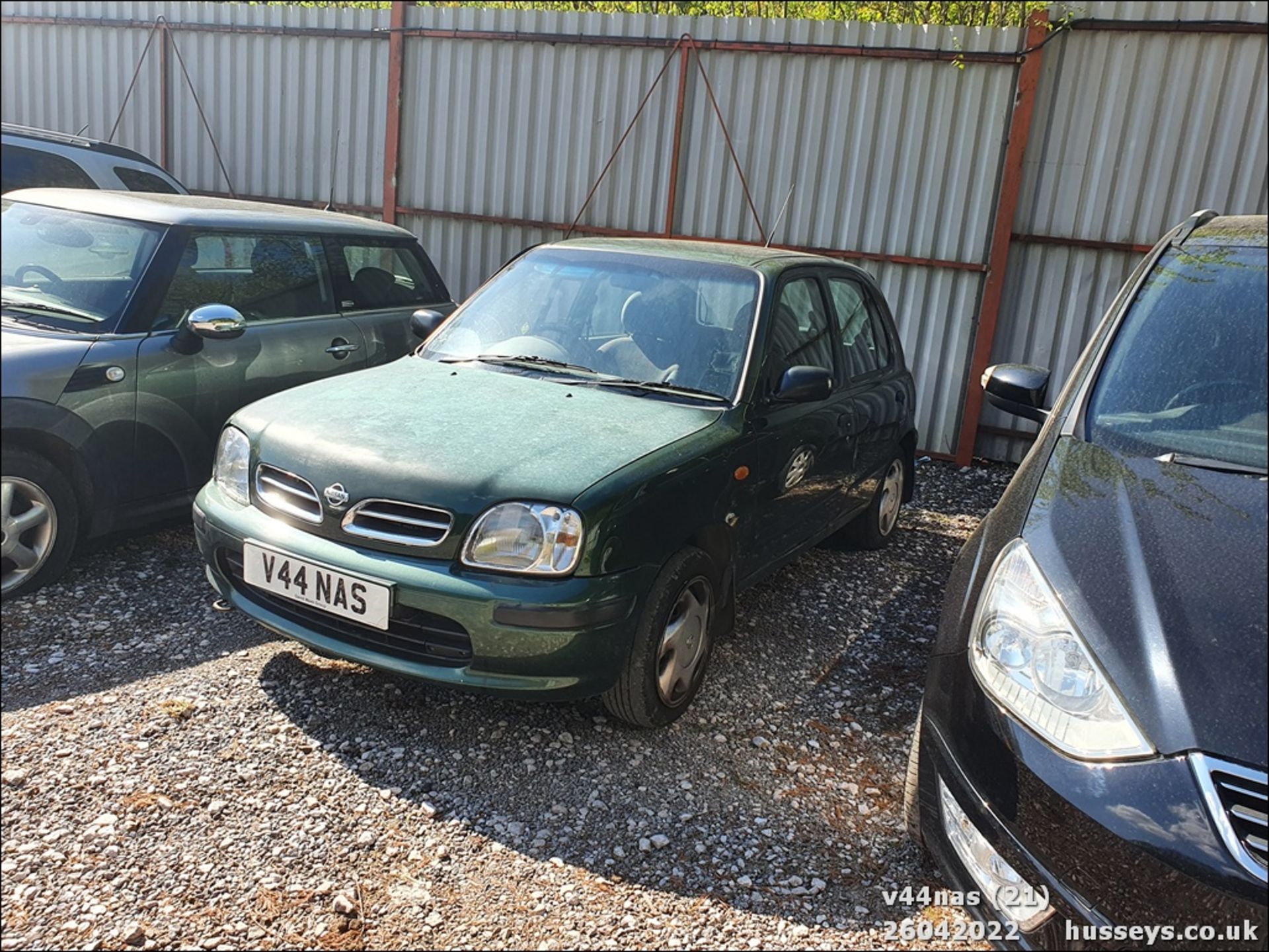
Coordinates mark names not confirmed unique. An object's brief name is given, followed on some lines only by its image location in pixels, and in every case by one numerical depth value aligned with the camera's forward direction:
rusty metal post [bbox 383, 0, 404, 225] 8.43
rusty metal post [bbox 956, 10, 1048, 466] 6.99
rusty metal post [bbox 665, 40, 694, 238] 7.76
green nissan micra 2.86
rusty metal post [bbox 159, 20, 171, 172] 9.24
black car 1.77
